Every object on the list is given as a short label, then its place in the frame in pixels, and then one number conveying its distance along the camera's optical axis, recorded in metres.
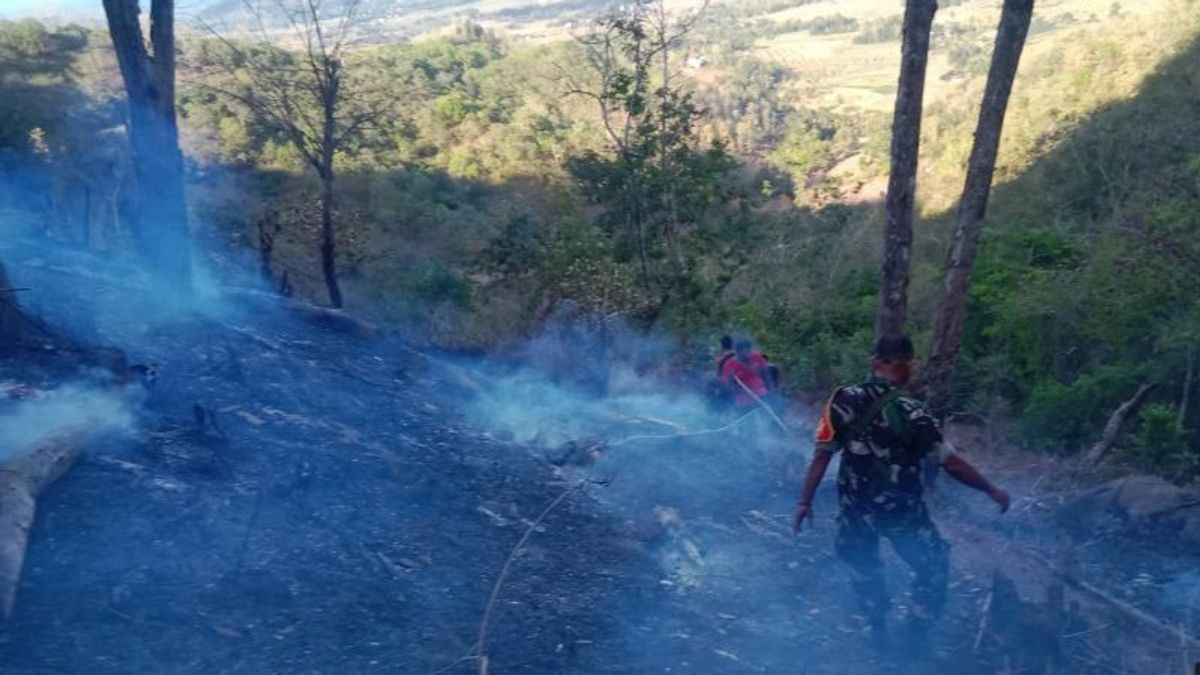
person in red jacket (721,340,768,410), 9.02
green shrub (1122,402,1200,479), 7.32
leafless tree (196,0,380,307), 12.62
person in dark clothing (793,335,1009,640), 4.50
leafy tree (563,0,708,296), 13.67
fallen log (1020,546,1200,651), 5.21
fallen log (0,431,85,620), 4.92
